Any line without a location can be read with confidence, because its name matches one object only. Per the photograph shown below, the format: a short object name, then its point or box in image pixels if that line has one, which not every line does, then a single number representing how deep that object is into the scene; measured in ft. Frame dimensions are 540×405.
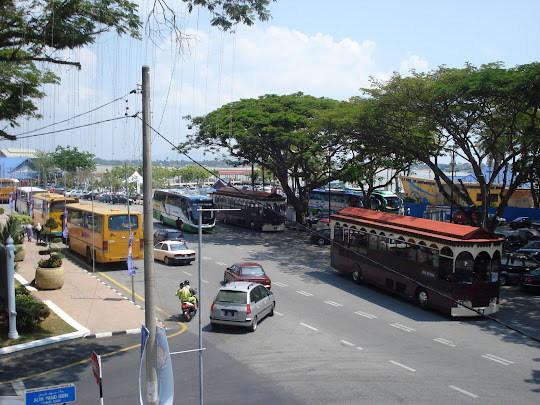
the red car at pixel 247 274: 66.13
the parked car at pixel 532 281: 70.54
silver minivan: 50.14
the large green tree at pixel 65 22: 47.26
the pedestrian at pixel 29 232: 105.54
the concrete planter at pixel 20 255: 82.07
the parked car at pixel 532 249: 88.43
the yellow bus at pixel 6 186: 192.54
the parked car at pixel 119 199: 218.26
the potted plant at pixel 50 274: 65.10
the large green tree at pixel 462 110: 72.33
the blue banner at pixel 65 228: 89.82
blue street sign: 24.35
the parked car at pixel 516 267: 77.82
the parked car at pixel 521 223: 148.36
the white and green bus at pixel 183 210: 119.85
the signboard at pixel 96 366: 28.58
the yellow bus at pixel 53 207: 107.24
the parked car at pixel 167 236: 96.42
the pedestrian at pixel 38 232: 108.70
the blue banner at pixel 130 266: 61.46
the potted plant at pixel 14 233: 69.00
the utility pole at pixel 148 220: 33.01
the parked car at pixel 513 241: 108.17
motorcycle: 55.26
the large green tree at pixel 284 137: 116.47
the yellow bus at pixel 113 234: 77.82
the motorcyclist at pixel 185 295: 55.62
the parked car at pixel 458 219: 153.69
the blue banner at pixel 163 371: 28.81
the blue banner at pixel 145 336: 30.66
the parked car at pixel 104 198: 222.69
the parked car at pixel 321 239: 104.75
